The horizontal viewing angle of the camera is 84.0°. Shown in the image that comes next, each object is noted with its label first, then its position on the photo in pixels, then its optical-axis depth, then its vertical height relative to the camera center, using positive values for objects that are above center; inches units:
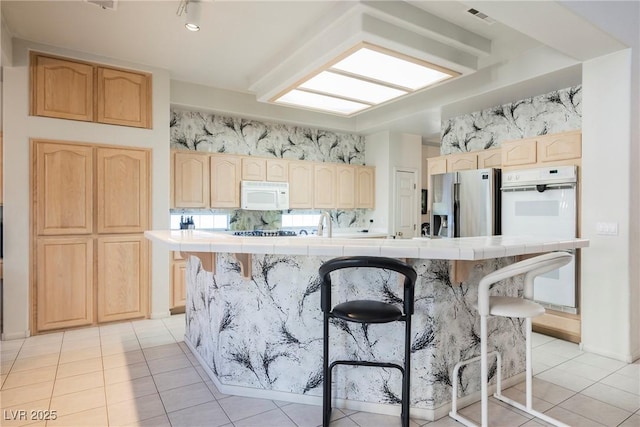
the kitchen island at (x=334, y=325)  80.4 -27.8
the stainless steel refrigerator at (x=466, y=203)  159.2 +3.8
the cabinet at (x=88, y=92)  139.2 +49.9
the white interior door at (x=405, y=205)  244.4 +4.4
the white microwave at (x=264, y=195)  193.5 +9.0
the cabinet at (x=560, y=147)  130.6 +24.6
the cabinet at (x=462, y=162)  179.8 +25.7
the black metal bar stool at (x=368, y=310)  66.4 -19.6
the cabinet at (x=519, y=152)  145.3 +24.8
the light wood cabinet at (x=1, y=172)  135.2 +15.3
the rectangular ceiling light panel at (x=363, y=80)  122.0 +51.2
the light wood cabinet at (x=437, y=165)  193.2 +25.4
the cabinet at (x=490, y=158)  170.9 +25.9
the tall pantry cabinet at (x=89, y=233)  139.6 -8.9
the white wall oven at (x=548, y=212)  130.8 -0.4
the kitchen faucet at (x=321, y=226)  113.1 -4.9
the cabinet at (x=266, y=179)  177.6 +18.4
